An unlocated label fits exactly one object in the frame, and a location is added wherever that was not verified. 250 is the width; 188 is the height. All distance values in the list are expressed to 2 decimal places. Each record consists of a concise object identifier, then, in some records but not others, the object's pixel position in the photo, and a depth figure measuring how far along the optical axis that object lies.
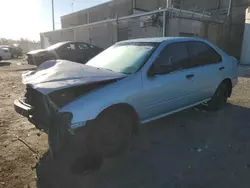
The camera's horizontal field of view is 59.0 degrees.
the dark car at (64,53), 11.47
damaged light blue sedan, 2.72
